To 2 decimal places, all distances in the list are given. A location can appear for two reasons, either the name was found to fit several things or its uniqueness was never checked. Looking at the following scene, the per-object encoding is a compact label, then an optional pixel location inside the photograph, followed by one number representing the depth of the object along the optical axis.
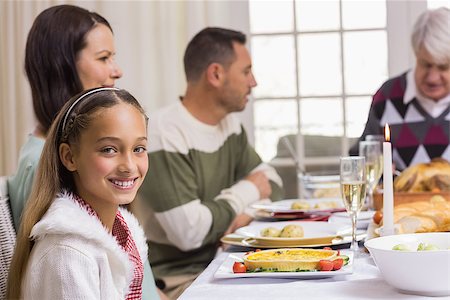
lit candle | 2.49
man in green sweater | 3.95
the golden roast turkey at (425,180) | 3.31
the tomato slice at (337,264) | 2.44
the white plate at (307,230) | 2.83
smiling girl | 2.37
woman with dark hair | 3.13
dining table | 2.30
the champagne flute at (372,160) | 3.42
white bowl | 2.20
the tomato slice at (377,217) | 2.89
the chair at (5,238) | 2.64
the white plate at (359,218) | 3.24
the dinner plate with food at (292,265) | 2.43
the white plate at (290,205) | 3.46
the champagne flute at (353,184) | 2.69
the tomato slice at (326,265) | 2.43
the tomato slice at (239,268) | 2.47
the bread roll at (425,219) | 2.60
